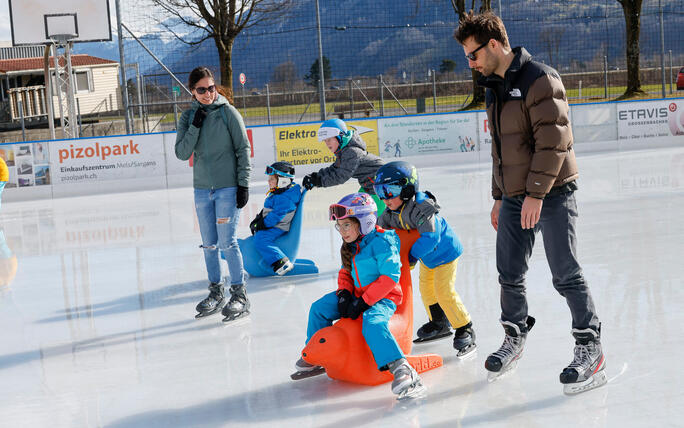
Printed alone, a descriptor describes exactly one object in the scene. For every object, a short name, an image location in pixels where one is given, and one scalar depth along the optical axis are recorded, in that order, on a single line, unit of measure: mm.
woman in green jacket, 4812
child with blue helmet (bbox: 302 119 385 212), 5513
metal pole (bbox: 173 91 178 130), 16938
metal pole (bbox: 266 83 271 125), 18422
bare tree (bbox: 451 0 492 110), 21591
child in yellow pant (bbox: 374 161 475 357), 3789
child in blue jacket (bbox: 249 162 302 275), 6121
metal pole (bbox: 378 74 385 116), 18828
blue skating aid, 6188
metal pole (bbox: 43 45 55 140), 17219
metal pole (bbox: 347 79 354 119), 19438
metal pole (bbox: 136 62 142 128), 17609
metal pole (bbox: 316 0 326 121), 16500
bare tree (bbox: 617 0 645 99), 23297
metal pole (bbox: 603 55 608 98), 21125
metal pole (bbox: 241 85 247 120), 19944
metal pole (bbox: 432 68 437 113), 19766
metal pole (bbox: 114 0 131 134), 15578
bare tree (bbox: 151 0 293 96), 22000
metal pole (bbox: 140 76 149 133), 17366
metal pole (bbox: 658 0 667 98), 18534
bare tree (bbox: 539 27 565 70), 31641
